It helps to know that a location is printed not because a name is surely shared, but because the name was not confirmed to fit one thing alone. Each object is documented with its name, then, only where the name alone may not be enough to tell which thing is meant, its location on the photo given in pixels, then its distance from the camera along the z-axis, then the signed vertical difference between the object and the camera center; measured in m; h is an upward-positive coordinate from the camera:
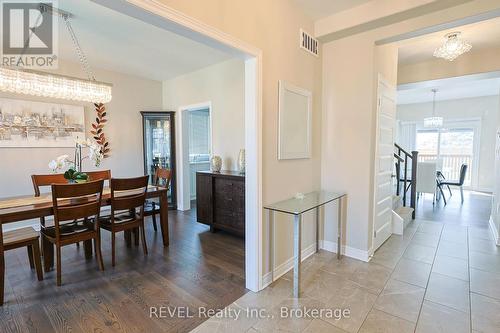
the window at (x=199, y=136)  5.91 +0.35
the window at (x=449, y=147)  7.31 +0.10
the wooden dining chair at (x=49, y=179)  2.93 -0.37
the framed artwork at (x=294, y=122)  2.43 +0.30
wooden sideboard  3.40 -0.73
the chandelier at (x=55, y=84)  2.64 +0.79
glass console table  2.06 -0.51
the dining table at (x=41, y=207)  2.14 -0.54
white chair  5.25 -0.57
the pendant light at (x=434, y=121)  6.26 +0.75
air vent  2.63 +1.19
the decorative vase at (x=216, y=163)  3.95 -0.20
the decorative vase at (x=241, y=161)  3.76 -0.16
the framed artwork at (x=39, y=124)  3.56 +0.41
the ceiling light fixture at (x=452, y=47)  2.93 +1.24
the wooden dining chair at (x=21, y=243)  2.04 -0.82
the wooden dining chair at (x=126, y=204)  2.67 -0.61
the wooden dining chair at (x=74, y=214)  2.25 -0.61
